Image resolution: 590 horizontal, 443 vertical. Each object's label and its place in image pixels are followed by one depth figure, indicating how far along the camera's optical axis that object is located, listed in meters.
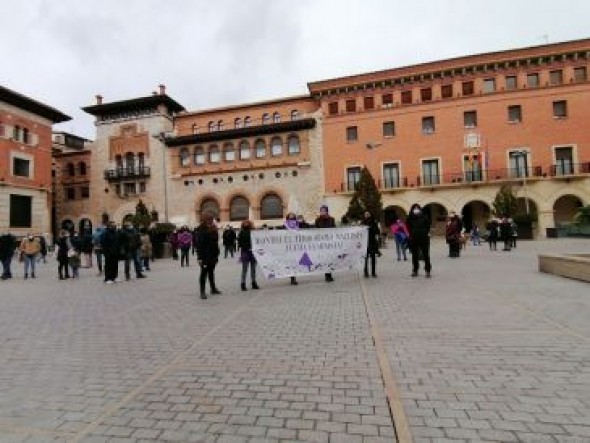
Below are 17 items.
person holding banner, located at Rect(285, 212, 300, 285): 11.99
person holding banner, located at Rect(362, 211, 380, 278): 11.94
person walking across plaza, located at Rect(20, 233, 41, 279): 16.06
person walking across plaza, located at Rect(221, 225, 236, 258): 23.26
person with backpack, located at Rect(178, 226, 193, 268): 19.33
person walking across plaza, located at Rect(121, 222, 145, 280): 14.25
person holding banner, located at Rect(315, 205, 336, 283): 11.98
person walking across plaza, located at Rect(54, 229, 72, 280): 15.50
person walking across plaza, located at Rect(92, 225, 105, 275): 16.51
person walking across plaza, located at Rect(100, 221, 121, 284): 13.46
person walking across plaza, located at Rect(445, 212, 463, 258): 18.16
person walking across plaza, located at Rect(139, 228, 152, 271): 17.52
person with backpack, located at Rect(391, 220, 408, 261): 17.66
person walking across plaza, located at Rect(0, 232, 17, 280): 16.44
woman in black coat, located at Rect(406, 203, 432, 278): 11.37
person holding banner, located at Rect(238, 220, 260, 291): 10.72
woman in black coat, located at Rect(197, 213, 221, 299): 9.70
